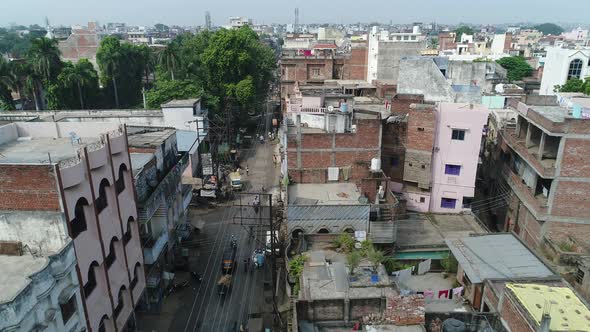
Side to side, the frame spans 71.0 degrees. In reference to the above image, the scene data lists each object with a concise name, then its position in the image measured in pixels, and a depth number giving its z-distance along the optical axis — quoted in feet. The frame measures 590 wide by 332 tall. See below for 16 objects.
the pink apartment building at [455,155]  94.38
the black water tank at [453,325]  49.44
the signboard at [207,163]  129.70
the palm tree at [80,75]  183.32
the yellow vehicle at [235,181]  137.49
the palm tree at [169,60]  214.28
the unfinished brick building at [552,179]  79.41
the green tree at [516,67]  274.65
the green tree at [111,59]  213.87
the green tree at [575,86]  165.70
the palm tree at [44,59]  180.75
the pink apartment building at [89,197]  48.70
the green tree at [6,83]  179.32
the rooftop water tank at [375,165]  86.84
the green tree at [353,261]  63.05
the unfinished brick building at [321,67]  212.84
